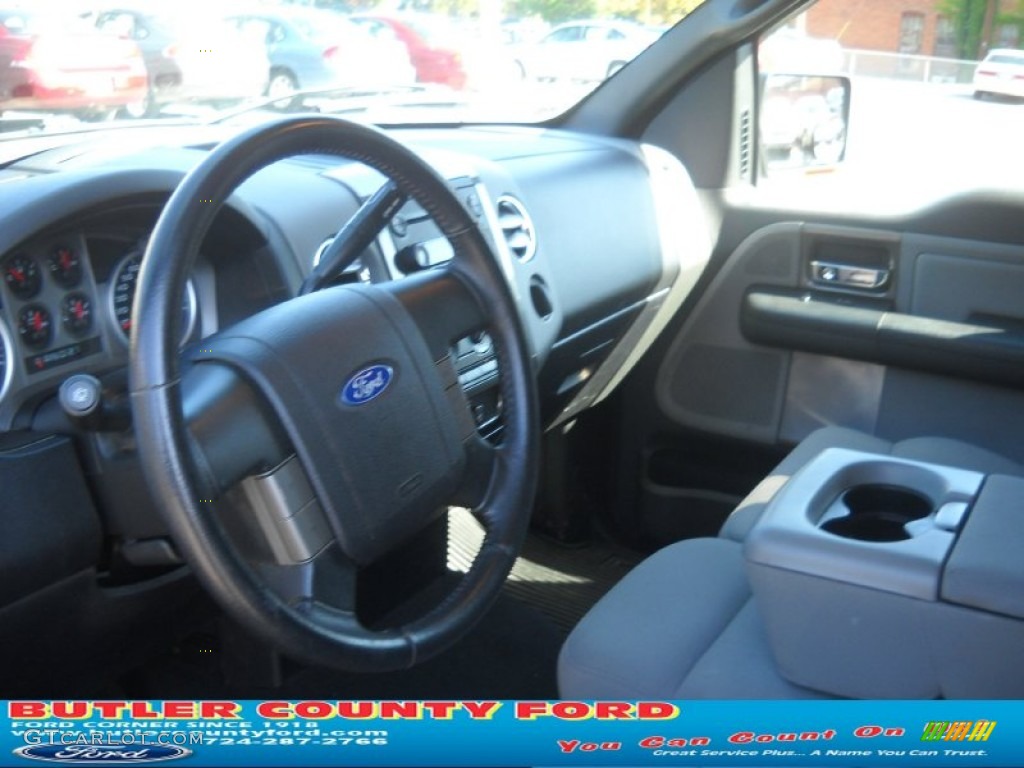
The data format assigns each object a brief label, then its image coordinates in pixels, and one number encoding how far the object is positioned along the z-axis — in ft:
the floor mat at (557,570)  8.57
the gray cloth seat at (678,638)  5.04
